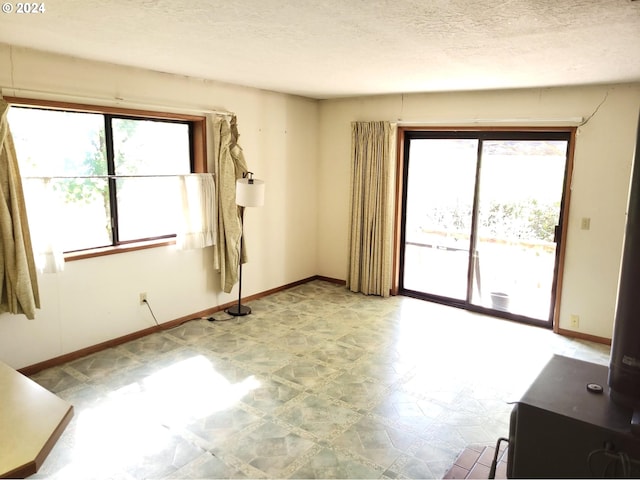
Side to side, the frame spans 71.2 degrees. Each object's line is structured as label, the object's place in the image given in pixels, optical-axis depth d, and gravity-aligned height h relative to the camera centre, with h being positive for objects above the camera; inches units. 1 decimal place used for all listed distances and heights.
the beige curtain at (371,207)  210.8 -12.8
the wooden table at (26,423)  56.2 -35.1
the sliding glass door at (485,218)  180.5 -15.6
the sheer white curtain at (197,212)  172.1 -13.4
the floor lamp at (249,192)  173.6 -5.3
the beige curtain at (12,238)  120.1 -17.3
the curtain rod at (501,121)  166.6 +25.0
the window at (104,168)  133.6 +2.7
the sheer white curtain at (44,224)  130.0 -14.4
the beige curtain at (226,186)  181.2 -3.3
